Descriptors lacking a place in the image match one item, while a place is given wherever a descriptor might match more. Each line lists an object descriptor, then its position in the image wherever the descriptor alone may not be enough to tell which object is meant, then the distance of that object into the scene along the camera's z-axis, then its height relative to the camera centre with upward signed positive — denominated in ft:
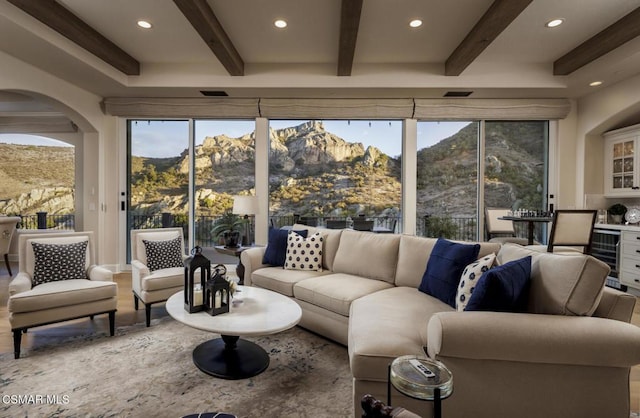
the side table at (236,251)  11.78 -1.77
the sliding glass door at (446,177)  16.21 +1.43
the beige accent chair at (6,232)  15.41 -1.40
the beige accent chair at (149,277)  9.61 -2.24
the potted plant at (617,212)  14.56 -0.26
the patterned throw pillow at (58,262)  8.91 -1.66
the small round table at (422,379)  3.37 -1.92
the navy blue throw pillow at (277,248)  11.24 -1.53
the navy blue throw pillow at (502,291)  5.36 -1.43
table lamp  12.47 -0.03
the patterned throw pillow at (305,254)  10.75 -1.65
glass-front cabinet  13.55 +1.95
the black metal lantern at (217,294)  6.92 -1.98
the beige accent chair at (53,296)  7.66 -2.32
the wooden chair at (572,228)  11.28 -0.78
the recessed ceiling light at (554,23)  10.22 +5.87
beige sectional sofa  4.69 -2.24
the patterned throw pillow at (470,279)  6.35 -1.47
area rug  5.82 -3.66
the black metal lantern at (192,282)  7.11 -1.75
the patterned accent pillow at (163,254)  10.88 -1.72
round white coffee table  6.34 -2.39
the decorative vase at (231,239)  12.58 -1.35
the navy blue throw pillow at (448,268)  7.28 -1.47
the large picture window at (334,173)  16.55 +1.66
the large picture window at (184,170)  16.52 +1.76
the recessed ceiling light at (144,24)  10.52 +5.93
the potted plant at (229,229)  12.60 -1.01
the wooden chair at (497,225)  15.28 -0.93
